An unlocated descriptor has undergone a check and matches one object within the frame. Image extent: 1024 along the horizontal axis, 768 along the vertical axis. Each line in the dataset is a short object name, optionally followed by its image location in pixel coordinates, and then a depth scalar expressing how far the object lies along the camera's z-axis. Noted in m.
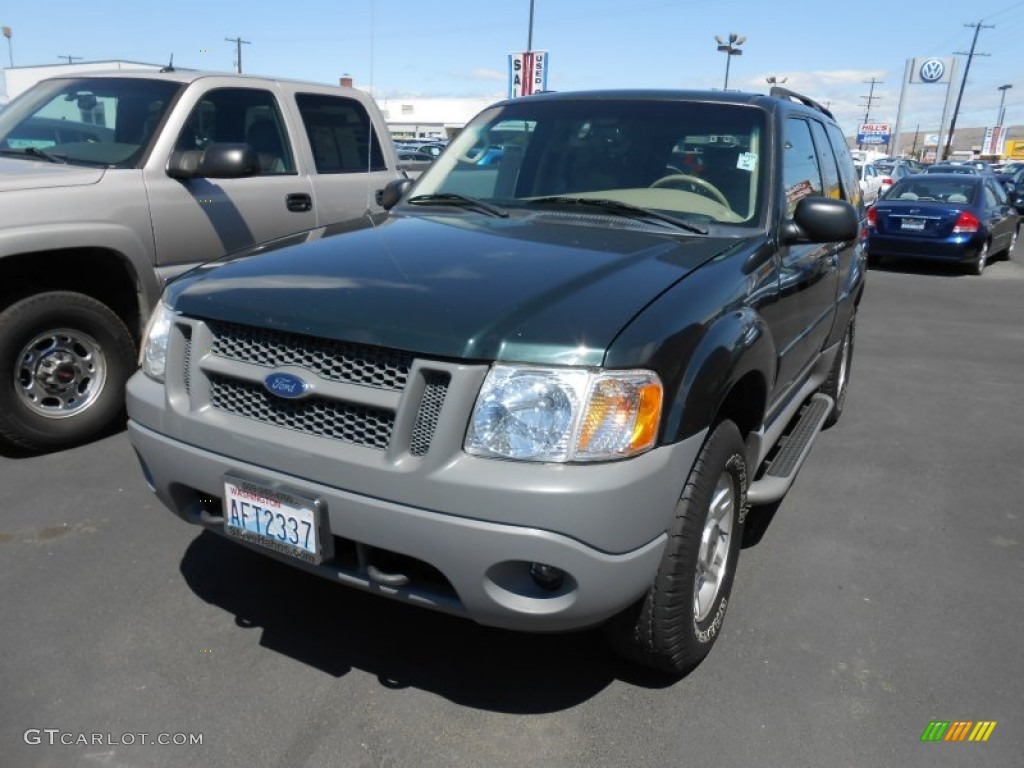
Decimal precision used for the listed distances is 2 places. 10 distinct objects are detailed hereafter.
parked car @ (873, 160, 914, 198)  27.56
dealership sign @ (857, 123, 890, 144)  72.12
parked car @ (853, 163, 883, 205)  24.15
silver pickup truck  4.23
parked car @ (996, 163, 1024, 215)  23.95
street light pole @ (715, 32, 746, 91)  30.95
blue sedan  12.61
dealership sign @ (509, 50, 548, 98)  22.55
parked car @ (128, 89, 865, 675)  2.11
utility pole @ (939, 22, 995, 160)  68.06
